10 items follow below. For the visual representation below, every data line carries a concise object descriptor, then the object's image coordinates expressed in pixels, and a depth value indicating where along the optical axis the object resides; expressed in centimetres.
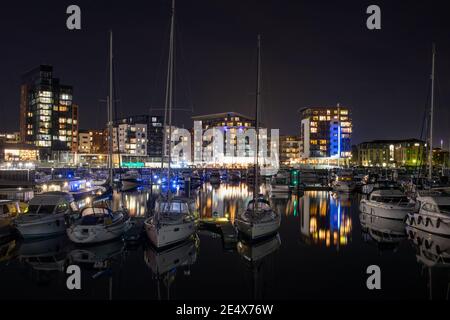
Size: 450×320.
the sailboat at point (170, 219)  2211
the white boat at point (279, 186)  6328
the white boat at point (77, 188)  4569
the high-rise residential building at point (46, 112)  16550
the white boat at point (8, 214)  2635
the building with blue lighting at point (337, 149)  19125
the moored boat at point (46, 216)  2589
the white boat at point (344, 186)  6500
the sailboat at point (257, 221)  2444
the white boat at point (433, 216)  2636
